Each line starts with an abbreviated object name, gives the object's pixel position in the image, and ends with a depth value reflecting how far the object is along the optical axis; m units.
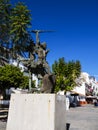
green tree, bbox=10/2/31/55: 6.11
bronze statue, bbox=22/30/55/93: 5.07
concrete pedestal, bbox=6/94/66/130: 4.64
